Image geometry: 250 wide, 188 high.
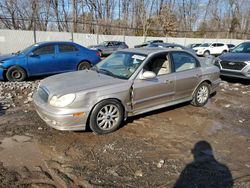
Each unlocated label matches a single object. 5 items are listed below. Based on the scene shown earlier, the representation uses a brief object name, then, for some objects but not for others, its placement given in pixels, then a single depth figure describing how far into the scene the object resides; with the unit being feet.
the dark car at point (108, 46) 68.69
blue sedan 27.09
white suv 84.63
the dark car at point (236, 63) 27.79
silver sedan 13.39
